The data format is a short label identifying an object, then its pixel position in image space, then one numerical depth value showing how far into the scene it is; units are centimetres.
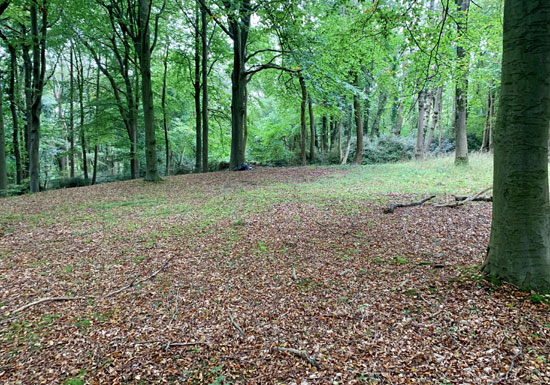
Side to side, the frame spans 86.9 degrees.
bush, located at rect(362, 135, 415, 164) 1841
